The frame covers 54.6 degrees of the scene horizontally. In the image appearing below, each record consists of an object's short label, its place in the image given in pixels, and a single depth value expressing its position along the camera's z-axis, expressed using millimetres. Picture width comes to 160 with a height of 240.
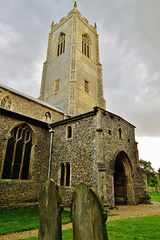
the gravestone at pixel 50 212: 3207
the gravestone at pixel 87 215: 2857
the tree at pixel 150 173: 30594
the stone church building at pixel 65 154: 9695
